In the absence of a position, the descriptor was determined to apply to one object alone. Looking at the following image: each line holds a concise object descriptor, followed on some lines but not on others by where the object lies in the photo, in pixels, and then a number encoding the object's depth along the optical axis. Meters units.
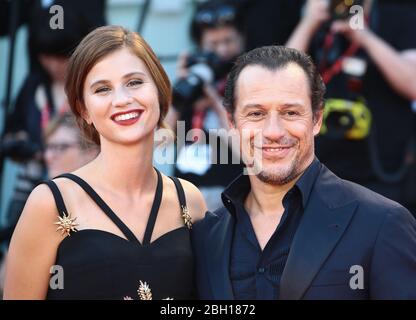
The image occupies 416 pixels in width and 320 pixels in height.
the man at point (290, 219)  5.89
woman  6.53
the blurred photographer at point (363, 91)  9.55
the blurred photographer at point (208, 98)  9.84
